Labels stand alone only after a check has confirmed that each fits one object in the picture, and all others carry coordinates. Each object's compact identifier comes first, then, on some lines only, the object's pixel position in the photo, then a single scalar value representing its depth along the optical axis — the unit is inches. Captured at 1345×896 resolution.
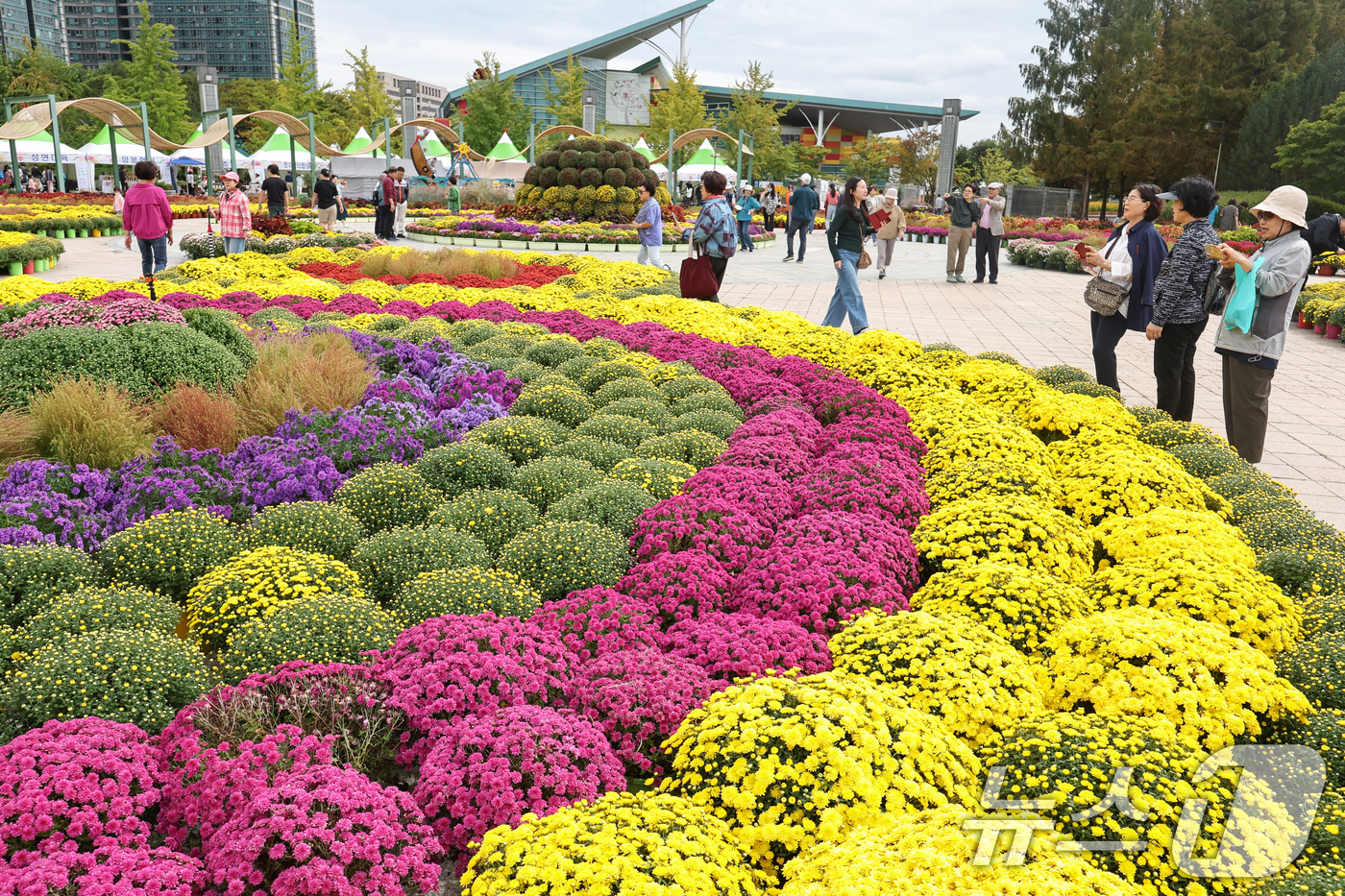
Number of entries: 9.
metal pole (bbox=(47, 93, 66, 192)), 1254.4
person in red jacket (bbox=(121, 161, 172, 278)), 496.7
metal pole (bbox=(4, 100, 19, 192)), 1528.1
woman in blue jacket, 286.5
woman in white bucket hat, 237.1
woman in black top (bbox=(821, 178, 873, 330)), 402.9
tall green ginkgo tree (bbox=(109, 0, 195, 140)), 2053.4
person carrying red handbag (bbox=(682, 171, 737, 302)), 409.1
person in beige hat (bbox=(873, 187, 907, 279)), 777.6
